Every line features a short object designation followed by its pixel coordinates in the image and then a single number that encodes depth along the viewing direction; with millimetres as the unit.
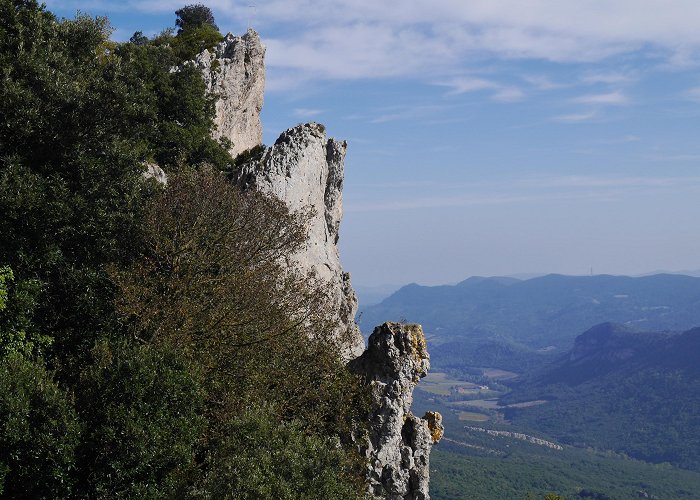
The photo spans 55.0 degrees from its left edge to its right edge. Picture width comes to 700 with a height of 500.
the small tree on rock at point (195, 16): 76625
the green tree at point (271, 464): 17156
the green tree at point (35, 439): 17109
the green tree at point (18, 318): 20766
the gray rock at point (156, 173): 34197
